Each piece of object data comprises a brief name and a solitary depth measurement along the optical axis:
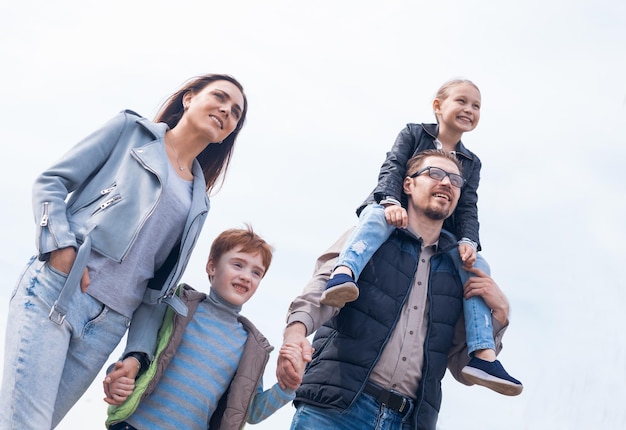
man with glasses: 4.83
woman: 3.87
